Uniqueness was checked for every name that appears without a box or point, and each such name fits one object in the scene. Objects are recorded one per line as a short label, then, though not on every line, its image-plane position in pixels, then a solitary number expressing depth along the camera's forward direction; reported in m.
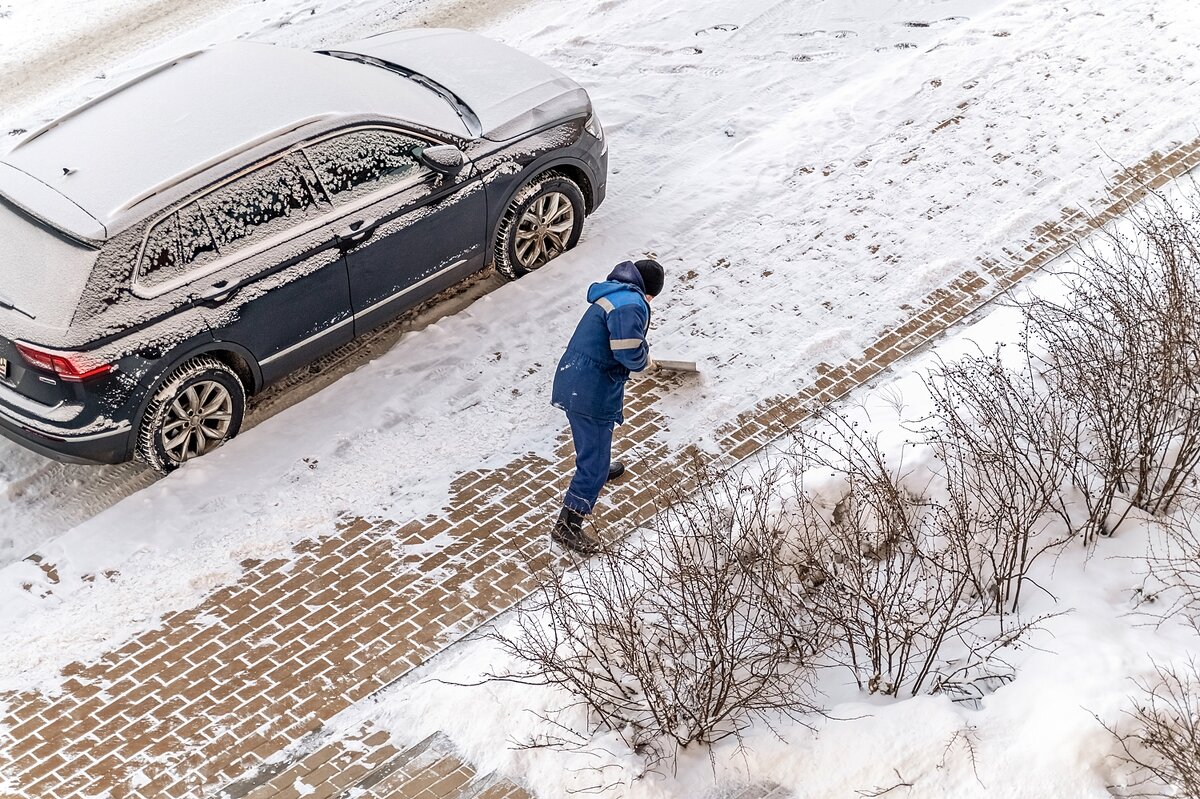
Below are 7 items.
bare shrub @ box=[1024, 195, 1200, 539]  11.76
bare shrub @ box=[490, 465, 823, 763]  10.50
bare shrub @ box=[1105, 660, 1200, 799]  9.65
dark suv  13.43
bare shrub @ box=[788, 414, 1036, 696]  10.80
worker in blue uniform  13.05
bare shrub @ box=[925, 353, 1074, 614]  11.44
